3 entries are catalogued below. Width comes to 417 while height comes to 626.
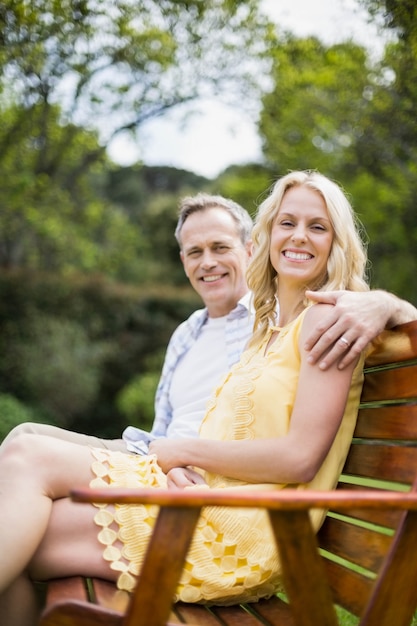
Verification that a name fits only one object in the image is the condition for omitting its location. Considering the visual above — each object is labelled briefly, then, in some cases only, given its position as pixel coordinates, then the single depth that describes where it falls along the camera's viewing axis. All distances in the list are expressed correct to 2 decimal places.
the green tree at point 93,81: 8.88
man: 3.67
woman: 2.05
